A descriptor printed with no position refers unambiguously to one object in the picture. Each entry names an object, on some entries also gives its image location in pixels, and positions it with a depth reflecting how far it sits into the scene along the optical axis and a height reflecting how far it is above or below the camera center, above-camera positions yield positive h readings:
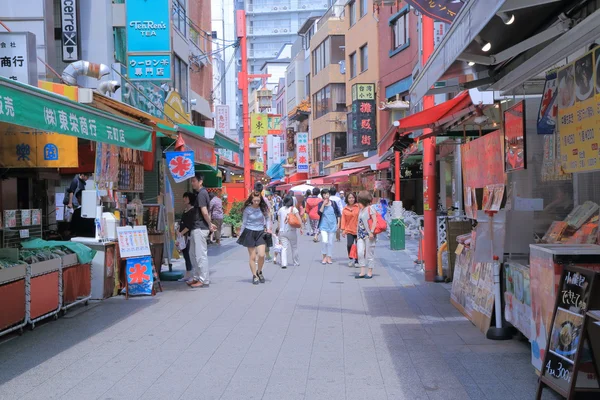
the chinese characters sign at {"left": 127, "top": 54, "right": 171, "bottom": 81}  15.59 +3.28
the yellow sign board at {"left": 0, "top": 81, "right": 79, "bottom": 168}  9.42 +0.83
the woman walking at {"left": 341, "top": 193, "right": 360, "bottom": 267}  14.14 -0.43
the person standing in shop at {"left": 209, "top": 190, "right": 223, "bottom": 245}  14.25 -0.20
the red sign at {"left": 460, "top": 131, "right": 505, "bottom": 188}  7.05 +0.41
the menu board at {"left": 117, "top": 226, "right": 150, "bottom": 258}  10.11 -0.60
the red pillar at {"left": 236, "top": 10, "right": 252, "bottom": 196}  23.90 +4.58
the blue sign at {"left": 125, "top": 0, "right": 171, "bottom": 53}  15.67 +4.26
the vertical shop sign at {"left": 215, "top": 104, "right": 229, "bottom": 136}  36.72 +4.74
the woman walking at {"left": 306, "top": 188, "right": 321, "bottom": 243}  19.82 -0.18
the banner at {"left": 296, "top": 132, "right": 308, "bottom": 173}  51.34 +3.81
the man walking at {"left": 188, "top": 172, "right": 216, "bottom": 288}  11.33 -0.61
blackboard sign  4.25 -0.98
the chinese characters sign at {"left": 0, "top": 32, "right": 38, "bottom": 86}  9.72 +2.24
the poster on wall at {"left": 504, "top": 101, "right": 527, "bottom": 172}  6.36 +0.57
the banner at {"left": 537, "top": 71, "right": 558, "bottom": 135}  5.87 +0.80
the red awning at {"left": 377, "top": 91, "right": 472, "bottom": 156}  7.90 +1.09
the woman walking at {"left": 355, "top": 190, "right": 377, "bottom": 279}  12.19 -0.68
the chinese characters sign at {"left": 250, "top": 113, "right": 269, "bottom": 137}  41.84 +4.94
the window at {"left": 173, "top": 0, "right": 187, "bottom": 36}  21.50 +6.42
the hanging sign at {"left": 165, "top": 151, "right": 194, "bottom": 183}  11.88 +0.69
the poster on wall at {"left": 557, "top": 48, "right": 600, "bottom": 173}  4.95 +0.65
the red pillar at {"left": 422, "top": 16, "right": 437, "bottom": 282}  11.60 -0.16
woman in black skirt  11.78 -0.59
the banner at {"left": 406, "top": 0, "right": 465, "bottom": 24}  8.92 +2.61
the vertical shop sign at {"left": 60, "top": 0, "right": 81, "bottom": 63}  15.34 +4.12
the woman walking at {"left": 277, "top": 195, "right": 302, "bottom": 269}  14.45 -0.66
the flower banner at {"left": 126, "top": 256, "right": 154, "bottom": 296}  10.37 -1.18
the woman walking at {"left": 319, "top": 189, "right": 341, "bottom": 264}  15.22 -0.70
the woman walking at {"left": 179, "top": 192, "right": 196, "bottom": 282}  11.57 -0.40
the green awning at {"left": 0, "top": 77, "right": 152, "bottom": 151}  5.50 +0.91
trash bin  17.98 -1.05
